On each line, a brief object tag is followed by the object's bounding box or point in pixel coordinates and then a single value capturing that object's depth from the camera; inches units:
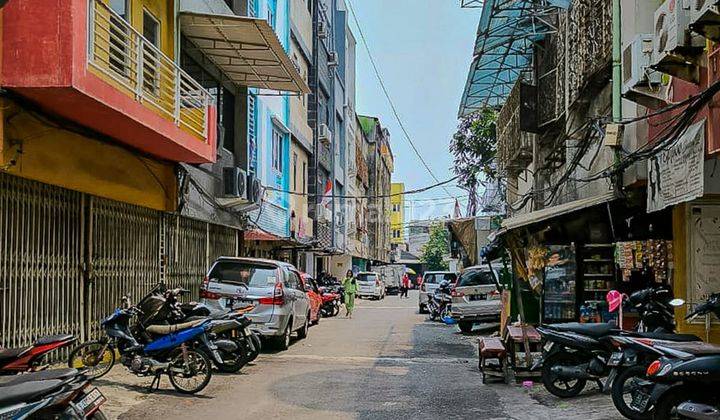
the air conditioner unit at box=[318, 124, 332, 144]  1433.3
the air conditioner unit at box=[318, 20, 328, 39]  1405.1
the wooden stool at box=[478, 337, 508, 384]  455.8
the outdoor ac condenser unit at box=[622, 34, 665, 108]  383.9
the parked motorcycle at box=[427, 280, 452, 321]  983.6
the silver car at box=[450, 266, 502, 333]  808.9
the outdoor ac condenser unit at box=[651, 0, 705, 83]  308.0
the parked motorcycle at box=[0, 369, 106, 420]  202.1
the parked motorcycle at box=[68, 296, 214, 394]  393.1
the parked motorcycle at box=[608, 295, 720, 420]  300.2
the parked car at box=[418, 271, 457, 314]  1175.3
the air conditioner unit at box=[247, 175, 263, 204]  803.4
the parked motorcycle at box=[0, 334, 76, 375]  287.0
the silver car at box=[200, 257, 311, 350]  544.4
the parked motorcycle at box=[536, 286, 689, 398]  365.1
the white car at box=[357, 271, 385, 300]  1756.9
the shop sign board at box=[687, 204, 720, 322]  393.1
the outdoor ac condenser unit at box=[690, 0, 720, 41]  267.4
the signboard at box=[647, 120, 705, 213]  319.0
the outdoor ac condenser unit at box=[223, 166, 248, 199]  749.9
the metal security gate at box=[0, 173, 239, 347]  389.1
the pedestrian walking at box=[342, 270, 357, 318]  1075.3
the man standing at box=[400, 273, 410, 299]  2130.3
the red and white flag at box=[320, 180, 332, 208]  1546.4
